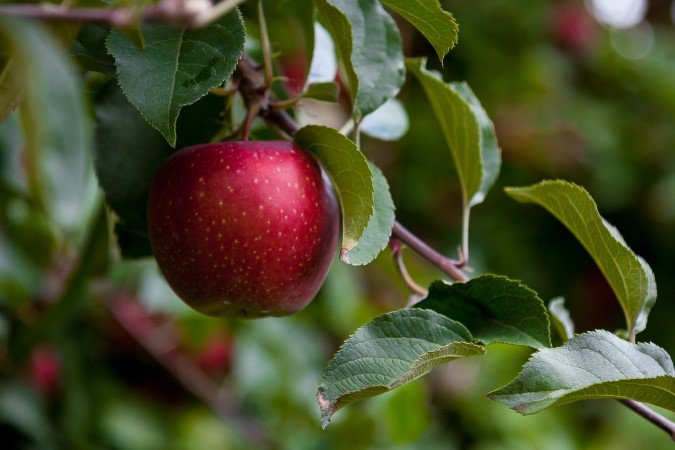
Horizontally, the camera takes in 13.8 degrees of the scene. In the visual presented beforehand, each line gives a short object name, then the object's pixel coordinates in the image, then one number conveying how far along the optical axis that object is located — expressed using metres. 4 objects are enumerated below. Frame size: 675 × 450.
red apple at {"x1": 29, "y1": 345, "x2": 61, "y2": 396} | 1.41
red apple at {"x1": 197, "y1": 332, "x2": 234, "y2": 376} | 1.59
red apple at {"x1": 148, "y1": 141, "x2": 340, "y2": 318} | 0.99
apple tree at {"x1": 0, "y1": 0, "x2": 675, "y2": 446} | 0.96
